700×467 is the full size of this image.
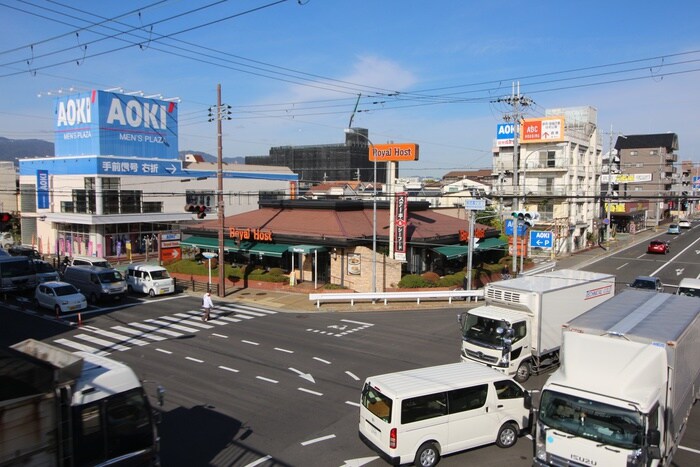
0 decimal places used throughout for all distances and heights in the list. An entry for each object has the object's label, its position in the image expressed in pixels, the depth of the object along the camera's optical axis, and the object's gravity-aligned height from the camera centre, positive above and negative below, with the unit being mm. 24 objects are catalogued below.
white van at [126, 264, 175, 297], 30422 -4684
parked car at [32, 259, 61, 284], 31688 -4405
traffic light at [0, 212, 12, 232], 15803 -570
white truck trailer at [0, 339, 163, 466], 7105 -3208
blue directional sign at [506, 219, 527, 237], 43562 -2147
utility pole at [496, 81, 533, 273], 30491 +5425
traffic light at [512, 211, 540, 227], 28656 -762
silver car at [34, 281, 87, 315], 25422 -4764
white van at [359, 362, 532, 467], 10422 -4461
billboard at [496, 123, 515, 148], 56762 +7753
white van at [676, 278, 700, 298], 22250 -3707
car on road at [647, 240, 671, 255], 52188 -4559
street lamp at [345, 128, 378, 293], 29509 -3984
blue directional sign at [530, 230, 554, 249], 38938 -2797
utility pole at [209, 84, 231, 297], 29375 +567
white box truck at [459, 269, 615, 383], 15531 -3822
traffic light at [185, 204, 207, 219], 27803 -398
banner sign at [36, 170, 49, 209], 46812 +1267
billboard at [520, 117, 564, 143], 54844 +7822
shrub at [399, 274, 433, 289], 30391 -4738
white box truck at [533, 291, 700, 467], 9188 -3628
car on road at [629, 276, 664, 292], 26625 -4195
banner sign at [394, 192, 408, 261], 29688 -1486
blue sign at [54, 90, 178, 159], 45031 +6926
